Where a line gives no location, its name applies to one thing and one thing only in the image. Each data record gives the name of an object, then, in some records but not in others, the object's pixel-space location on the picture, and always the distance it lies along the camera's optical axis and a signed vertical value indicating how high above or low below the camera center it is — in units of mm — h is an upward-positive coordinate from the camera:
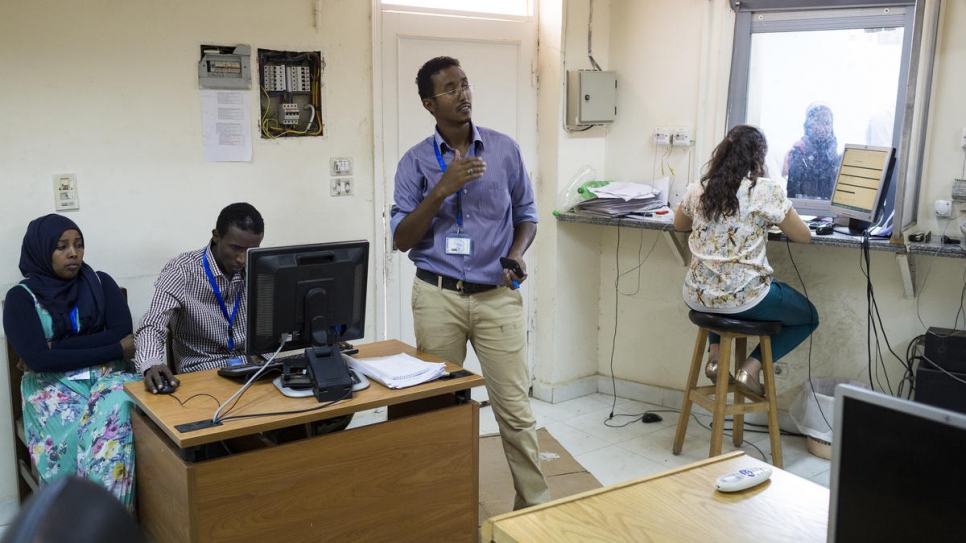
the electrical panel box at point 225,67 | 3438 +282
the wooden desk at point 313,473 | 2143 -920
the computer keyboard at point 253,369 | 2518 -700
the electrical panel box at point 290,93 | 3609 +192
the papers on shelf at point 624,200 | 4160 -277
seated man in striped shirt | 2787 -534
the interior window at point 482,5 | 4055 +671
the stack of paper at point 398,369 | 2484 -699
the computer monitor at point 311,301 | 2336 -468
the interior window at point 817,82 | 3754 +307
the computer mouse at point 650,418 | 4258 -1386
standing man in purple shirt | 2857 -384
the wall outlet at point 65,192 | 3174 -226
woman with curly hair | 3373 -351
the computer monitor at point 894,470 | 1002 -401
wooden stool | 3445 -978
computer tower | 3361 -802
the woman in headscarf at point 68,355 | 2734 -764
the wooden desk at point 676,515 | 1499 -689
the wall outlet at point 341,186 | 3844 -221
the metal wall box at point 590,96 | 4270 +238
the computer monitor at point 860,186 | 3490 -161
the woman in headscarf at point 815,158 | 3945 -52
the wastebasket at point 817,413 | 3770 -1208
